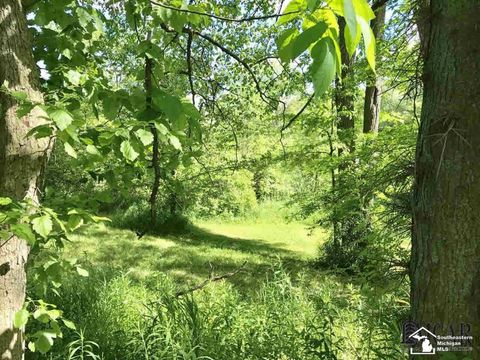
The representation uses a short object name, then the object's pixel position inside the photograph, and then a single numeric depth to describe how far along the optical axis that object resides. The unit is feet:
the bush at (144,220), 40.06
